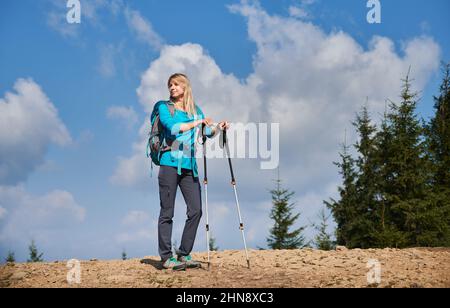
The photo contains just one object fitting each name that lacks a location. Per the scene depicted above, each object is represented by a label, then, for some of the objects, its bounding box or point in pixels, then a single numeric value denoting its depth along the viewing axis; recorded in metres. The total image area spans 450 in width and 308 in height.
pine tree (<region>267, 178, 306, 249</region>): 24.48
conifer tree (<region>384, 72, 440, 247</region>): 20.23
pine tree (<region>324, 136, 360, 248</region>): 23.39
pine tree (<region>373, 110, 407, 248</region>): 21.14
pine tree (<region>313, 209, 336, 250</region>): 24.47
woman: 7.79
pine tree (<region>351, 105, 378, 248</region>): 22.32
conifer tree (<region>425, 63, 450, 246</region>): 20.30
